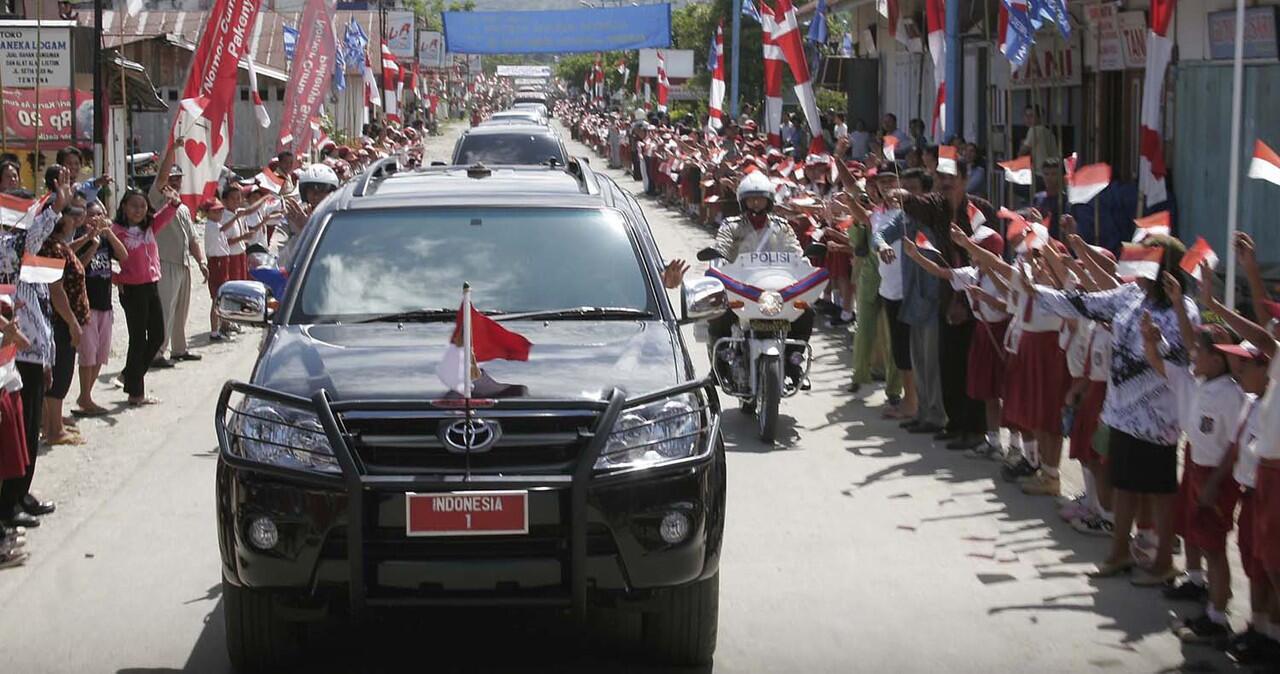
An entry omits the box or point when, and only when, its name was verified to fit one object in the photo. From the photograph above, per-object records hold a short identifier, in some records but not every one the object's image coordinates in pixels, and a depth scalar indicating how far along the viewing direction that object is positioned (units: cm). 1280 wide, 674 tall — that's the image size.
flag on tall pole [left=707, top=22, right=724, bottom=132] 3512
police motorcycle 1159
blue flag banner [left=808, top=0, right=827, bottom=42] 3128
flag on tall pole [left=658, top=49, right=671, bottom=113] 5416
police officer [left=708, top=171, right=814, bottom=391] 1205
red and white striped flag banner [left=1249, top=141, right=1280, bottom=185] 768
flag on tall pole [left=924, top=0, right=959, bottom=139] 1694
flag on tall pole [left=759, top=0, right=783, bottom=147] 2498
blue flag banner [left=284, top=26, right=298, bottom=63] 3597
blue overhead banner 5372
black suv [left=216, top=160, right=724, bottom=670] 592
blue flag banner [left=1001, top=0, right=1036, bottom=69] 1517
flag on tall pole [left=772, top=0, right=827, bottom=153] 1945
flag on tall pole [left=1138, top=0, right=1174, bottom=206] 1174
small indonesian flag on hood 613
